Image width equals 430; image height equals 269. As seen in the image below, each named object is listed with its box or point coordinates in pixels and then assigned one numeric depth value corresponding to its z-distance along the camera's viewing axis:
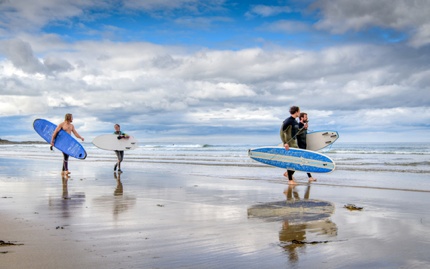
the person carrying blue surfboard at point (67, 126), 13.89
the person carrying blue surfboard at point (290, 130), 11.36
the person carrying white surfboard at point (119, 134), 16.39
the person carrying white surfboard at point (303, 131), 11.84
